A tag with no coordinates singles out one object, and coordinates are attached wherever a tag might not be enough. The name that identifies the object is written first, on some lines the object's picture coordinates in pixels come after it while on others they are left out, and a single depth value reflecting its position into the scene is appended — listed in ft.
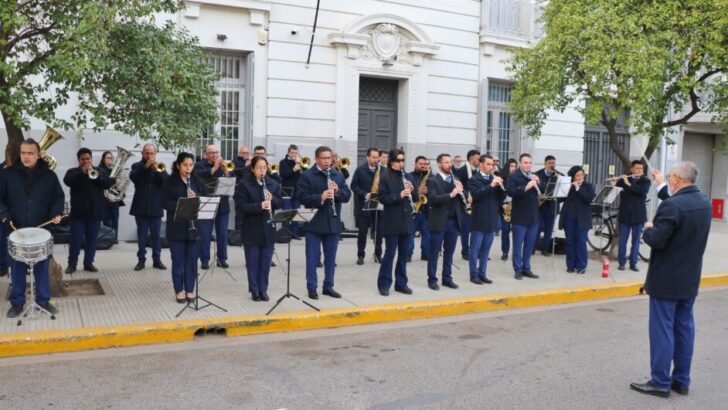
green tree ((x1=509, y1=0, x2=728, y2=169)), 36.81
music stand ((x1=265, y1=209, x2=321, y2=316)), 26.91
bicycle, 44.93
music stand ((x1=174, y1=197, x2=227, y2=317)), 25.75
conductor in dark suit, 18.75
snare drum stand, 24.63
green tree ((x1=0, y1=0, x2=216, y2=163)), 22.74
